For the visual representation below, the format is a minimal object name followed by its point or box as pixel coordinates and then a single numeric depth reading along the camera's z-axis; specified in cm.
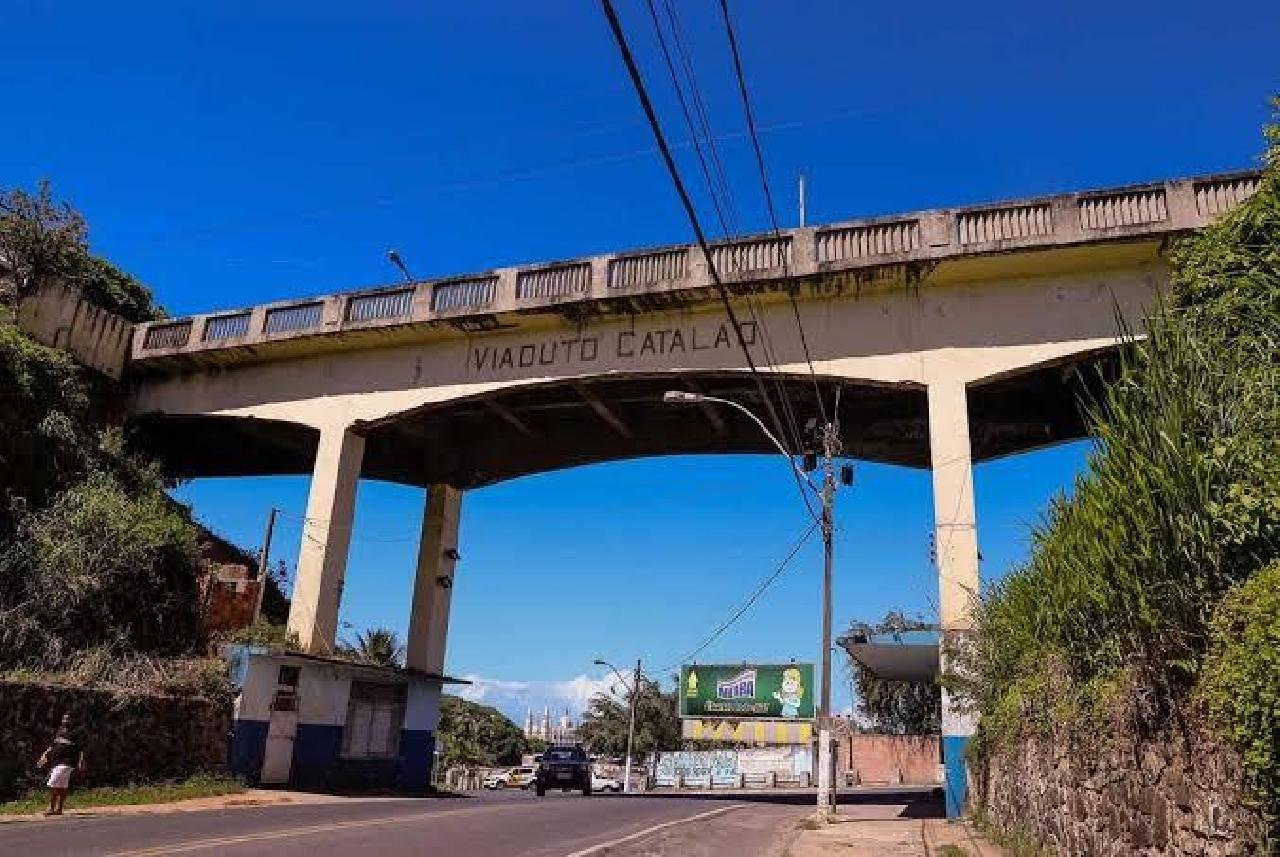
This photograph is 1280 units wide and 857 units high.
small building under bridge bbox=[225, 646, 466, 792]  2056
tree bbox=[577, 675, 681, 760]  7694
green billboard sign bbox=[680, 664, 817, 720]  5953
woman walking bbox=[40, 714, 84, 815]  1391
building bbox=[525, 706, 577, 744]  13900
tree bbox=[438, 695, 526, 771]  7756
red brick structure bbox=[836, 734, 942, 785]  6347
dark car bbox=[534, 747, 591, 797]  3303
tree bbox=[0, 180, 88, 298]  2330
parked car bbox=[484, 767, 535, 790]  5739
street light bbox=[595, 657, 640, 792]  4994
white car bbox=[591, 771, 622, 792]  4940
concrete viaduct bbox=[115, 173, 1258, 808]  1803
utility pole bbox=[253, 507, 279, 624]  2543
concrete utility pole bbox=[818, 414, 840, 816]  1845
